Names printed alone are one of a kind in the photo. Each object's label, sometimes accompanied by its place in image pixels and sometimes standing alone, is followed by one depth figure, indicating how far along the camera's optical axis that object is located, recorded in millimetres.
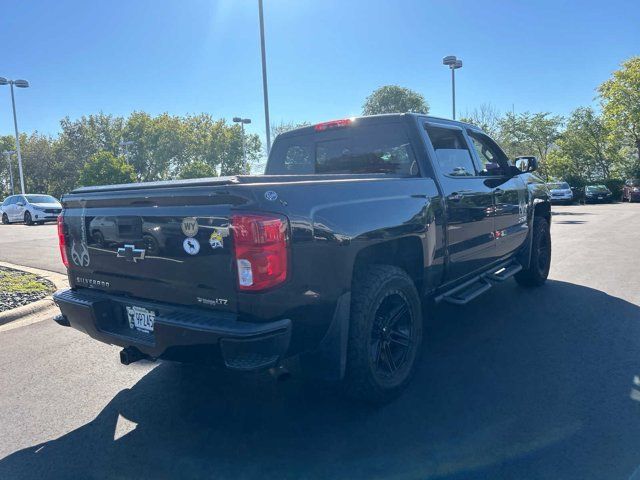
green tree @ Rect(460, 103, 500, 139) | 46175
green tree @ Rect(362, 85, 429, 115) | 40594
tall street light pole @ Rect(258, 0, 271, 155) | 16469
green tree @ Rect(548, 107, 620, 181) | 42000
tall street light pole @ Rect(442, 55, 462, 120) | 21609
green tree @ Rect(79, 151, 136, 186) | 28922
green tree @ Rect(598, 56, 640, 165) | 37219
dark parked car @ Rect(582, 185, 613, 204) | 32000
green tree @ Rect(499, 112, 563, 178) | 45281
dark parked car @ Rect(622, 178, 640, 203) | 32125
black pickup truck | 2574
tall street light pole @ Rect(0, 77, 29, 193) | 31609
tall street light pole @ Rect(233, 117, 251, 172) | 31922
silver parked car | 30500
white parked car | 22047
